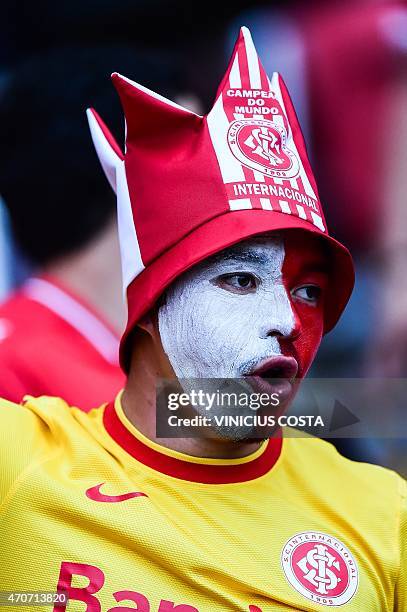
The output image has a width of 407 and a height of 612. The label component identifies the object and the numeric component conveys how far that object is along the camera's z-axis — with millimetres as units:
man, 3729
